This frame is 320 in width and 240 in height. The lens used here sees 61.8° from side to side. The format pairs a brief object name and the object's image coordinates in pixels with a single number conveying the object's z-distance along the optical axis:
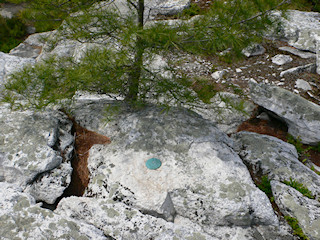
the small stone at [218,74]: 7.27
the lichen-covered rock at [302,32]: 8.07
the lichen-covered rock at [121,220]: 3.11
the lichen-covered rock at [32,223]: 2.75
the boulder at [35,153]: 3.67
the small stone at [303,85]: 6.80
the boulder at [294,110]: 5.31
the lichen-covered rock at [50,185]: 3.63
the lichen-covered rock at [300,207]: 3.58
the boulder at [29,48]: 8.48
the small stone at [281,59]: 7.67
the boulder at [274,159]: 4.27
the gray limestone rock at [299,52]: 7.85
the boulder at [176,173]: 3.57
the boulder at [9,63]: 5.84
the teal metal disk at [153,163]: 3.89
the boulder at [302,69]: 7.23
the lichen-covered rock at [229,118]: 5.75
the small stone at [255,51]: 7.89
